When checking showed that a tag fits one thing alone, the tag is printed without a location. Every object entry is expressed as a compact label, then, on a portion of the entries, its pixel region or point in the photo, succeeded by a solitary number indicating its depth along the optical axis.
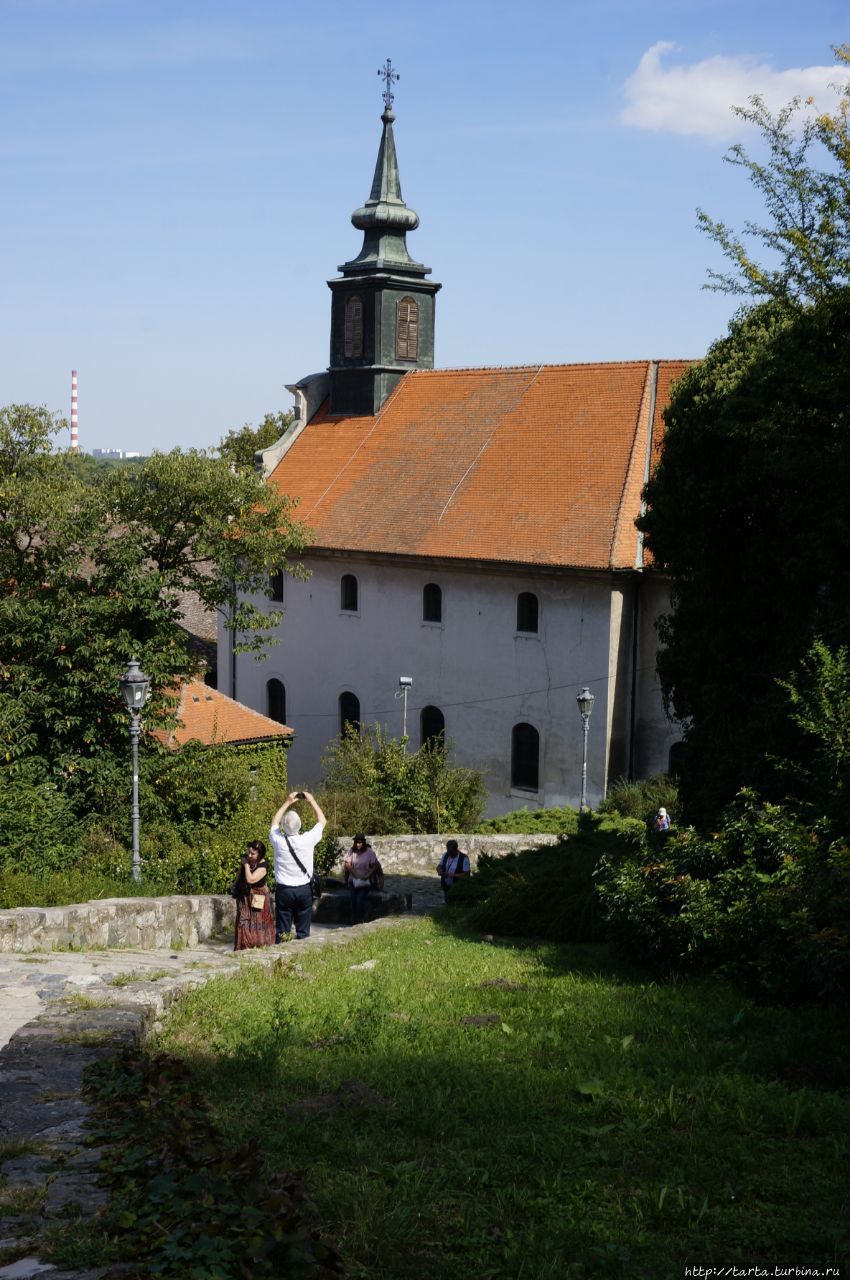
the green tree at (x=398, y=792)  26.67
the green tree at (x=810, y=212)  13.01
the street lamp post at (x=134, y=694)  16.52
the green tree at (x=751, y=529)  13.20
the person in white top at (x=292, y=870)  12.53
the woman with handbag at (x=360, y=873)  16.38
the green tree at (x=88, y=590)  21.80
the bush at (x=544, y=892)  12.62
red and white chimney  72.69
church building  30.36
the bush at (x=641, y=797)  26.67
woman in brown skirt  12.30
